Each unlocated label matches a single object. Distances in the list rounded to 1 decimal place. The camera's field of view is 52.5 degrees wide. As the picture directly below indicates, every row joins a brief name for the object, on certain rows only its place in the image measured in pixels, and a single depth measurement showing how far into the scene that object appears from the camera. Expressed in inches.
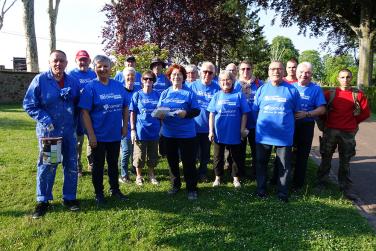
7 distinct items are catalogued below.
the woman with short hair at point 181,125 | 219.9
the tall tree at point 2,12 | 999.6
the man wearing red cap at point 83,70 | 247.9
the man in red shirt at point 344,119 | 230.7
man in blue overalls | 186.4
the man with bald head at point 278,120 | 217.0
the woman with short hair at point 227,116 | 236.5
